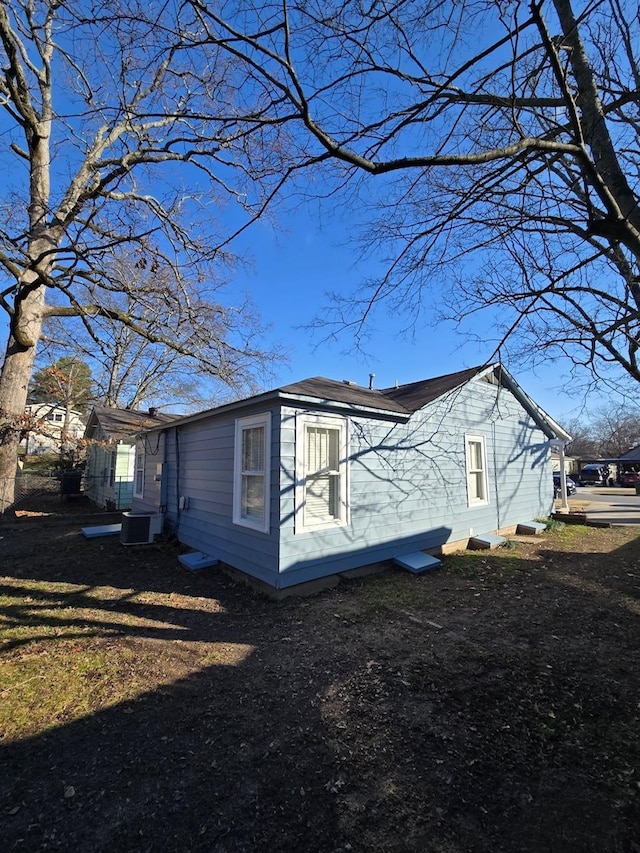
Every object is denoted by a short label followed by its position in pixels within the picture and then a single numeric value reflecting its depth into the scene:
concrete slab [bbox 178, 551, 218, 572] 6.41
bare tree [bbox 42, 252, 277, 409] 9.35
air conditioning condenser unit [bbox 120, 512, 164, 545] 7.71
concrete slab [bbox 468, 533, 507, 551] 8.38
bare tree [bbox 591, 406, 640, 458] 37.98
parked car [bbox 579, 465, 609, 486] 37.13
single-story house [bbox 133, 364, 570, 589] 5.36
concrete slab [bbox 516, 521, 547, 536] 10.13
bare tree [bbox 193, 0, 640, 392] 2.54
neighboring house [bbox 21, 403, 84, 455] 9.45
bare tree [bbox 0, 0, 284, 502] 6.30
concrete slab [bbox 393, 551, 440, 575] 6.48
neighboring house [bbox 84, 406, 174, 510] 13.58
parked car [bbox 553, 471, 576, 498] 25.70
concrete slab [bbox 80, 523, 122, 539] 8.77
